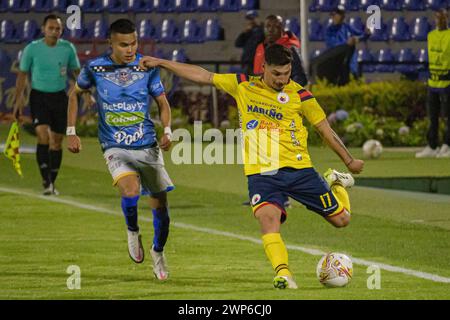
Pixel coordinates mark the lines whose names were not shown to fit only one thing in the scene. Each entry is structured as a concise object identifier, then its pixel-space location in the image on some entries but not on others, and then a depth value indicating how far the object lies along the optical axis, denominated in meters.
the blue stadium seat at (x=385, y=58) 35.81
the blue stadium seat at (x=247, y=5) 37.00
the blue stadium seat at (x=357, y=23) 36.03
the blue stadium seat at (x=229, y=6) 37.16
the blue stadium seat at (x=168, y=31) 36.44
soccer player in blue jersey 11.48
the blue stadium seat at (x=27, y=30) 36.57
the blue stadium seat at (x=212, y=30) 36.62
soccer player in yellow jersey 10.63
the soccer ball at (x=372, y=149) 24.19
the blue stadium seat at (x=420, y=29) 37.03
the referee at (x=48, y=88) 18.58
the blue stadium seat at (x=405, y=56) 36.34
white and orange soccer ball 10.52
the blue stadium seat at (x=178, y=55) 34.72
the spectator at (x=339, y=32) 29.78
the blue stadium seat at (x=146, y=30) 36.56
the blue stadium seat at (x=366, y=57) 35.88
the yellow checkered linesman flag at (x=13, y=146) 18.53
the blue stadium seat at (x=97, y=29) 36.59
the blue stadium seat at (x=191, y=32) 36.47
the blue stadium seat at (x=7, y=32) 36.53
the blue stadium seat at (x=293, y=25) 35.81
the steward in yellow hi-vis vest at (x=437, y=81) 23.98
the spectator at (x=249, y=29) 27.81
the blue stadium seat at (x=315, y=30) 36.41
